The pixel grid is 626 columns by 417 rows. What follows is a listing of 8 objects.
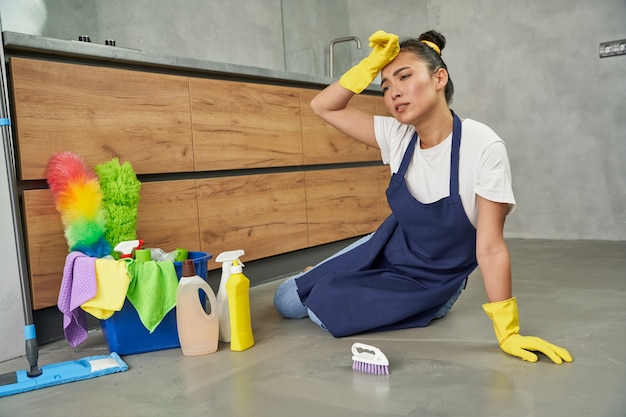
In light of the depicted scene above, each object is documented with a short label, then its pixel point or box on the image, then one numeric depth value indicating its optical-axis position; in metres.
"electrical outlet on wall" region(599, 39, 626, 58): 3.38
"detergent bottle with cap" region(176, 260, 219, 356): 1.69
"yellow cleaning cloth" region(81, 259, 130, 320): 1.65
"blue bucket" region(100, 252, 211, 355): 1.72
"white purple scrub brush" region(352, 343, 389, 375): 1.46
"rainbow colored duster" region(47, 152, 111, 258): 1.76
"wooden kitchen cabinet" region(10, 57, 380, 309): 1.83
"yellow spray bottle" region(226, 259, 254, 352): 1.72
